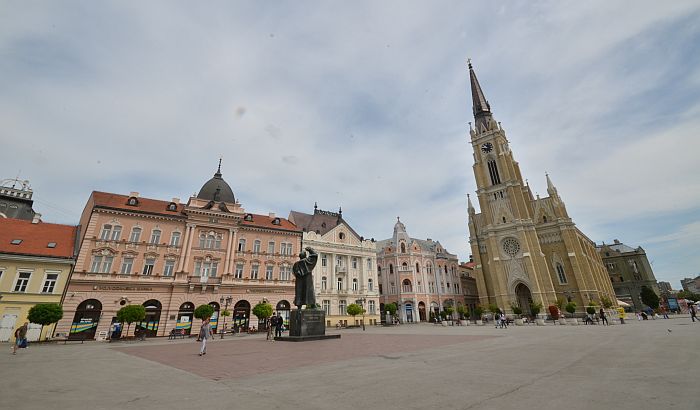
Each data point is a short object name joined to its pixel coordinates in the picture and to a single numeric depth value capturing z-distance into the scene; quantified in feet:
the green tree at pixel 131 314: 81.05
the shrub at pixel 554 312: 124.67
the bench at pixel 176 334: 90.73
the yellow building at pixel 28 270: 81.51
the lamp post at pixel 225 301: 107.90
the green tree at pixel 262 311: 103.65
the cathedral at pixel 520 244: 165.48
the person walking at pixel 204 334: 42.07
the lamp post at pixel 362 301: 154.71
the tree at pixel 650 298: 206.73
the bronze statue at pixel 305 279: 66.08
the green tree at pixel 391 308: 146.61
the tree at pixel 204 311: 93.28
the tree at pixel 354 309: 134.92
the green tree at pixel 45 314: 70.23
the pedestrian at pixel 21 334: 53.19
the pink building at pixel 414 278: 186.09
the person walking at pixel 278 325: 71.56
